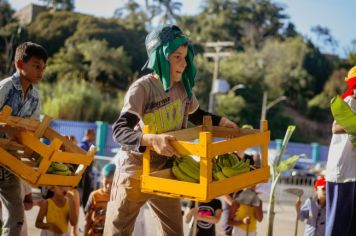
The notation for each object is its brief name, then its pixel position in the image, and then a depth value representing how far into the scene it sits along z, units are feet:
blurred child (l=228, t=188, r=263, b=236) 27.90
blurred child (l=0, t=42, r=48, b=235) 18.70
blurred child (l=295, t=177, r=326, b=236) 26.28
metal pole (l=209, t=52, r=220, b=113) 159.34
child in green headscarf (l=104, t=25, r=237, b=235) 15.61
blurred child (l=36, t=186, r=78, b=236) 25.99
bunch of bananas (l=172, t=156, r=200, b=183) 14.41
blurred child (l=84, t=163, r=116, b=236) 26.05
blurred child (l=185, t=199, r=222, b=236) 25.76
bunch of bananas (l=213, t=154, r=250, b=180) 14.39
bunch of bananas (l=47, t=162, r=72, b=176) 18.65
